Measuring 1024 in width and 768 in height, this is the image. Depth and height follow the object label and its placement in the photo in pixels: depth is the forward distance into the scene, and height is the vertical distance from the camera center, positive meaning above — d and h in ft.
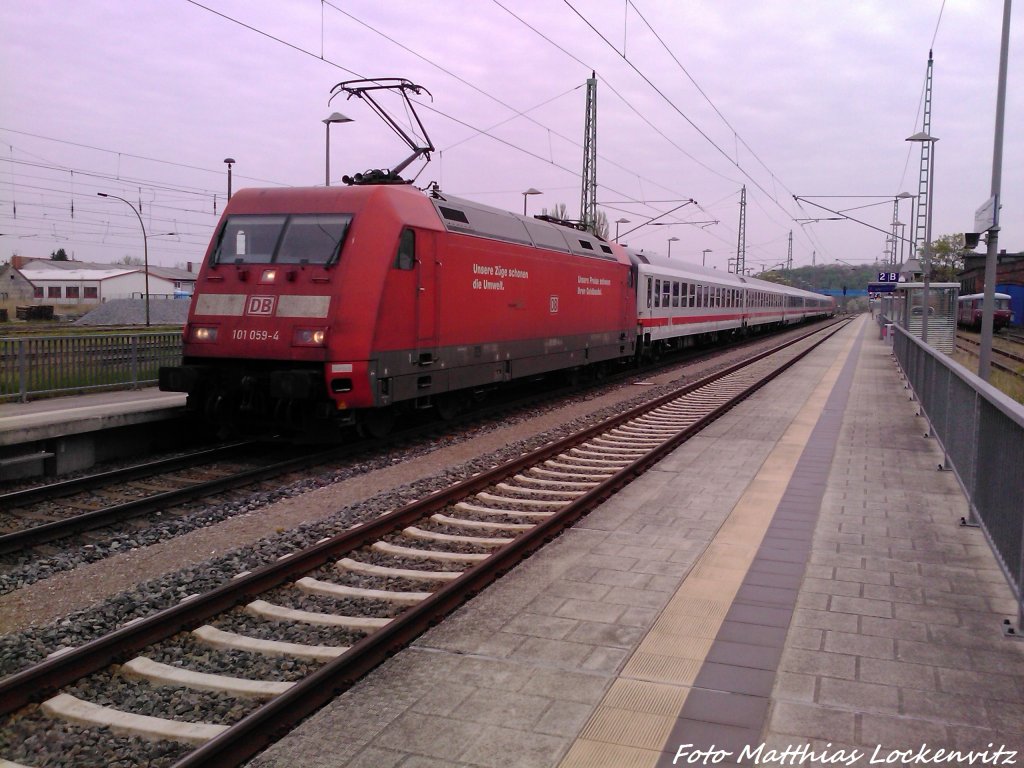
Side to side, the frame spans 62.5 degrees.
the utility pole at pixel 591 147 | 88.69 +16.81
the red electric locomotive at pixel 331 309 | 31.48 -0.36
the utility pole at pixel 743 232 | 167.20 +15.57
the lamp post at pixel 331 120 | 71.51 +15.34
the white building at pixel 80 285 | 240.32 +2.53
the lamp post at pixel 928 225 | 63.57 +7.62
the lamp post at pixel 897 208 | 100.01 +16.63
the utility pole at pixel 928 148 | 75.61 +16.00
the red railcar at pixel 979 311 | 158.92 +0.92
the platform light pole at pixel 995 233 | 32.45 +3.25
